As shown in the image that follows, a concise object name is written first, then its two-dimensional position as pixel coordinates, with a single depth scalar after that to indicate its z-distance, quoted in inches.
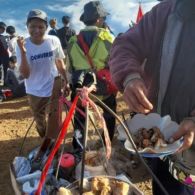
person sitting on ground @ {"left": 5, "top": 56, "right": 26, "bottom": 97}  264.8
